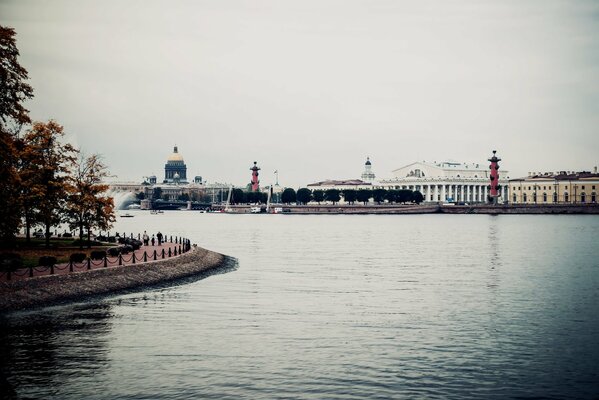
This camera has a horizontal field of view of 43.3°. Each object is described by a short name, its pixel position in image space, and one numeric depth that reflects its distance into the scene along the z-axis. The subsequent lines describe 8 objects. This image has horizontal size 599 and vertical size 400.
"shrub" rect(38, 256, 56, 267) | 43.68
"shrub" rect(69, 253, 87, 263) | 47.41
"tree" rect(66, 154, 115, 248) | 61.72
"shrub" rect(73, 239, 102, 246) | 61.04
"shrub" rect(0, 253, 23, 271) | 41.35
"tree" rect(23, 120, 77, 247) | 56.94
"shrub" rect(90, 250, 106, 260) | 51.12
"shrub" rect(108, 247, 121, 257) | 55.67
